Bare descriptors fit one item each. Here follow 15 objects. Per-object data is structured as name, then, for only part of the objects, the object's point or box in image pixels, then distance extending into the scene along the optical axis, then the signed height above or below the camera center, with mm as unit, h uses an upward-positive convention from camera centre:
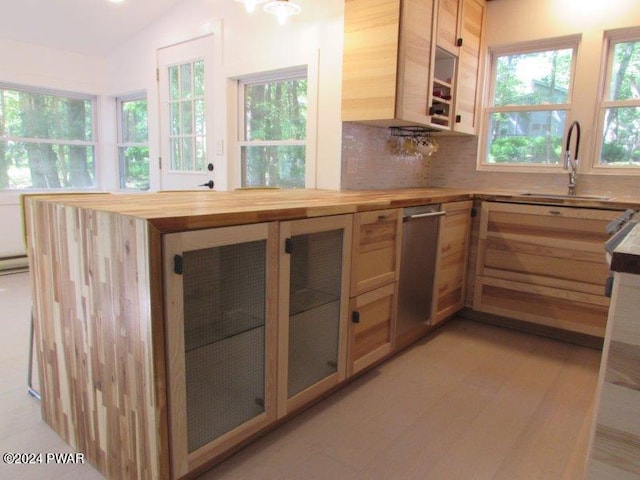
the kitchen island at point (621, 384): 780 -379
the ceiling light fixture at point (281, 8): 2393 +902
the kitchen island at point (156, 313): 1204 -488
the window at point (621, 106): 2924 +497
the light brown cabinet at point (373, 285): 1984 -550
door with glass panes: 3521 +458
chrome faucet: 3049 +127
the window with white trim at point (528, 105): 3209 +556
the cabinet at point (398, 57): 2484 +694
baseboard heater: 3972 -943
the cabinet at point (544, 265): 2574 -560
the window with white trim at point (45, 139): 4168 +246
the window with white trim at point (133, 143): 4414 +240
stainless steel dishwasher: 2359 -532
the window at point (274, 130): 3113 +299
